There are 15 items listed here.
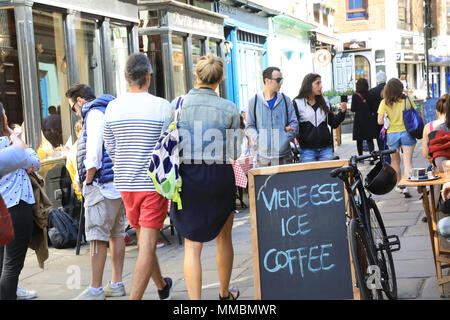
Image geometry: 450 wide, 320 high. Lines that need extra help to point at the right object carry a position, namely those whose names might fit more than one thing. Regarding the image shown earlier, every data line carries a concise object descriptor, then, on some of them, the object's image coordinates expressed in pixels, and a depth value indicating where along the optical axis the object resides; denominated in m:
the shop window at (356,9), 45.25
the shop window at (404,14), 46.41
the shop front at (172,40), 15.91
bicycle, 4.73
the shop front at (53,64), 10.35
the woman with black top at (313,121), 7.85
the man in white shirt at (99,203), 6.02
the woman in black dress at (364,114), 13.53
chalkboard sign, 5.14
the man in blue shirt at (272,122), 7.66
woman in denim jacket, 5.02
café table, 5.42
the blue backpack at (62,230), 8.75
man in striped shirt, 5.31
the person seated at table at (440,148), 5.75
